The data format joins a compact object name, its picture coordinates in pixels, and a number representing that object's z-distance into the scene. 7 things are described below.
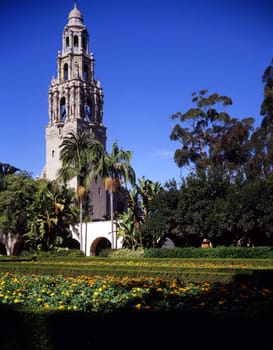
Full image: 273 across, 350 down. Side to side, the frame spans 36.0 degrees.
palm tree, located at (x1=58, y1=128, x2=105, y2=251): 32.88
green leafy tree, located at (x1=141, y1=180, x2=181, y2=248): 29.28
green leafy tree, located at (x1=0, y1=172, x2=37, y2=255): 38.19
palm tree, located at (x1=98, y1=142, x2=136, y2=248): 32.50
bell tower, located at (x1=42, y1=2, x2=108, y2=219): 53.75
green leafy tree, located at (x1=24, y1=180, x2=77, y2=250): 33.62
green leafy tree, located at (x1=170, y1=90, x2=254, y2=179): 36.28
